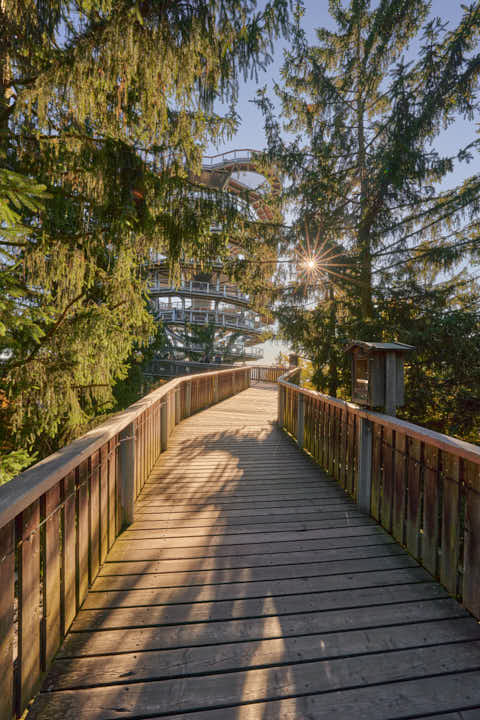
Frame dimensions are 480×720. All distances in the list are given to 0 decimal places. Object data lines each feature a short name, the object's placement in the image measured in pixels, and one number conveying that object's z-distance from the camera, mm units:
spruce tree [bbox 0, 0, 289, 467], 3359
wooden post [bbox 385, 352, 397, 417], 3375
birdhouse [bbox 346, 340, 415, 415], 3385
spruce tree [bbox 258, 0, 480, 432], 7383
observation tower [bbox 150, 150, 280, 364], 27062
